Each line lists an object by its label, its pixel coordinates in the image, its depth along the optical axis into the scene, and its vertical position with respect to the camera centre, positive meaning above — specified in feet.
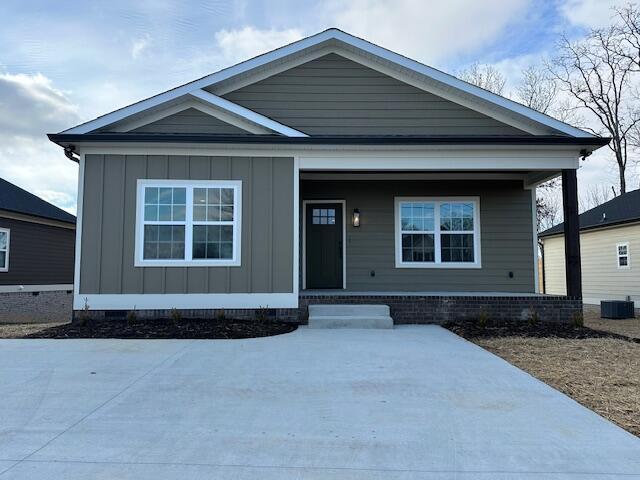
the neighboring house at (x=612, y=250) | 51.24 +2.57
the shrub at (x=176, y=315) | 27.17 -2.43
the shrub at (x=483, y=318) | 27.62 -2.75
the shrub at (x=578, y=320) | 28.20 -2.88
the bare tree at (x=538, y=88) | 87.86 +34.32
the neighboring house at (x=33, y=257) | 49.62 +1.94
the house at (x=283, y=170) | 28.09 +6.56
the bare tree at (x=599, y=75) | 84.02 +36.09
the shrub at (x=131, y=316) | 26.80 -2.52
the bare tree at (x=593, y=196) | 113.29 +18.73
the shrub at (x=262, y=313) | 27.99 -2.39
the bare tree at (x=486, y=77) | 85.80 +35.52
